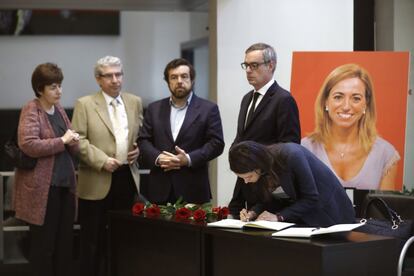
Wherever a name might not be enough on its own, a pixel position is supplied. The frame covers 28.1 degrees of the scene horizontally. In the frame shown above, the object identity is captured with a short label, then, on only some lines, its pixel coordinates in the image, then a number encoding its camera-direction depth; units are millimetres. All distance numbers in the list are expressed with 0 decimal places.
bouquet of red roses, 4686
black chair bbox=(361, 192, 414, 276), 4832
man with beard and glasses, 5809
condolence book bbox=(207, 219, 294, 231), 4125
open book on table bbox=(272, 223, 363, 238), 3760
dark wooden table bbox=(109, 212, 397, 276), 3652
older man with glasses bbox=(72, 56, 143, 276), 6168
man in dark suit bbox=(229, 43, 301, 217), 5289
